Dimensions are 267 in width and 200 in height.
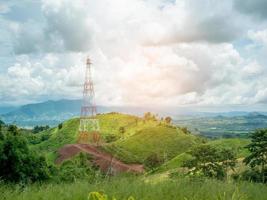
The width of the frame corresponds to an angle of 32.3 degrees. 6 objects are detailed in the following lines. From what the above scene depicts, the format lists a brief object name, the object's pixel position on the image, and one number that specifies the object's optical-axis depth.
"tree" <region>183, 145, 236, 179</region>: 32.69
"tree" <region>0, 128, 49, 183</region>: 30.41
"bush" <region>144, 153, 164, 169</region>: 98.16
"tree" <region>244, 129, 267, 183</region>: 29.05
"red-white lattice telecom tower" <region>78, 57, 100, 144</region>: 100.56
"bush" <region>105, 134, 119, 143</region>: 152.12
